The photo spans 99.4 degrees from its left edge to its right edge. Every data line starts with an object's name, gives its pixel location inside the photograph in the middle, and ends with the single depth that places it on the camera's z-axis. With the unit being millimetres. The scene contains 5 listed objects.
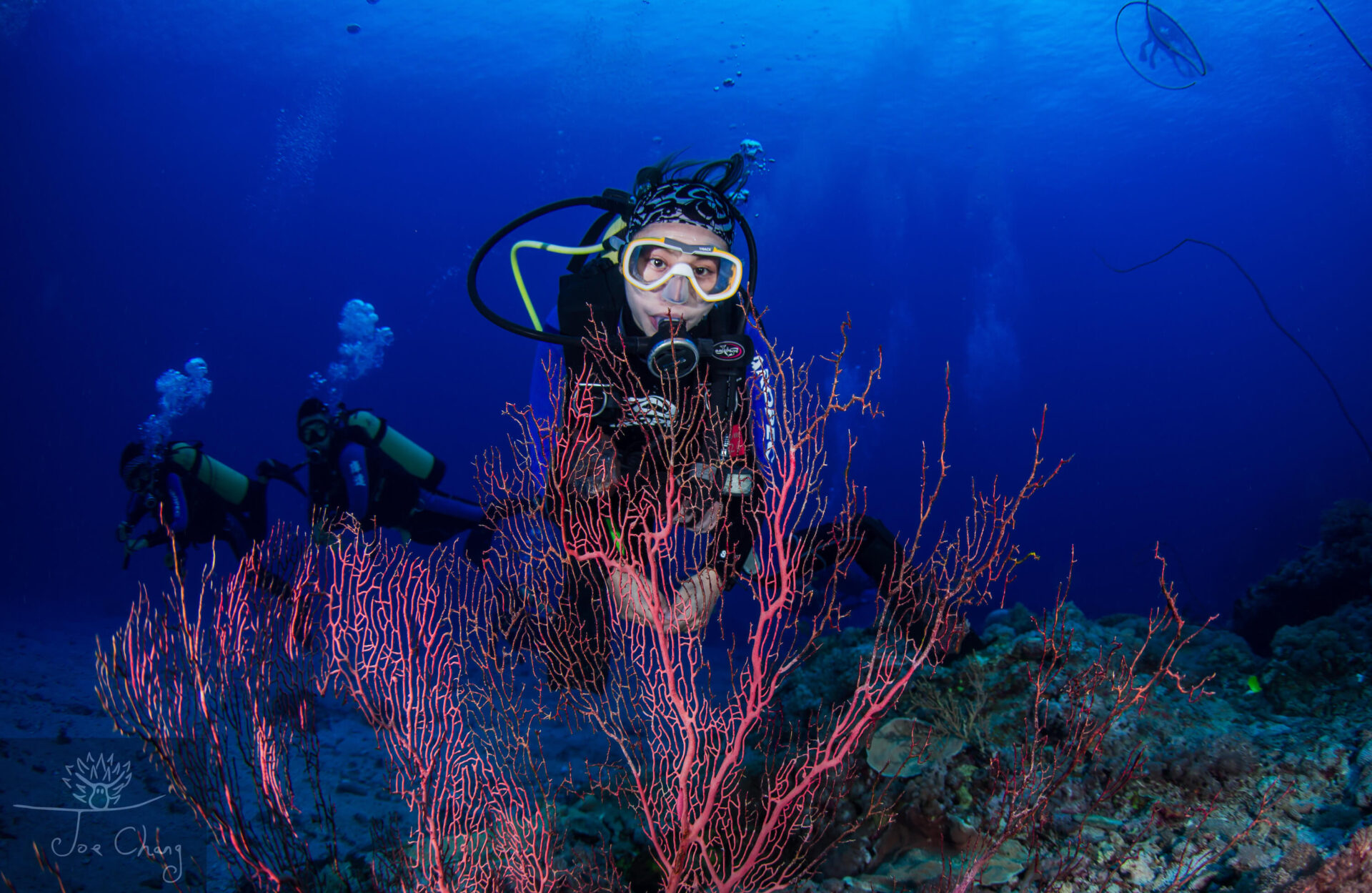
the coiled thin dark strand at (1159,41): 15195
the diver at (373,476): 7770
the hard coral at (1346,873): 1854
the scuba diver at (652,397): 3031
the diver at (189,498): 7738
